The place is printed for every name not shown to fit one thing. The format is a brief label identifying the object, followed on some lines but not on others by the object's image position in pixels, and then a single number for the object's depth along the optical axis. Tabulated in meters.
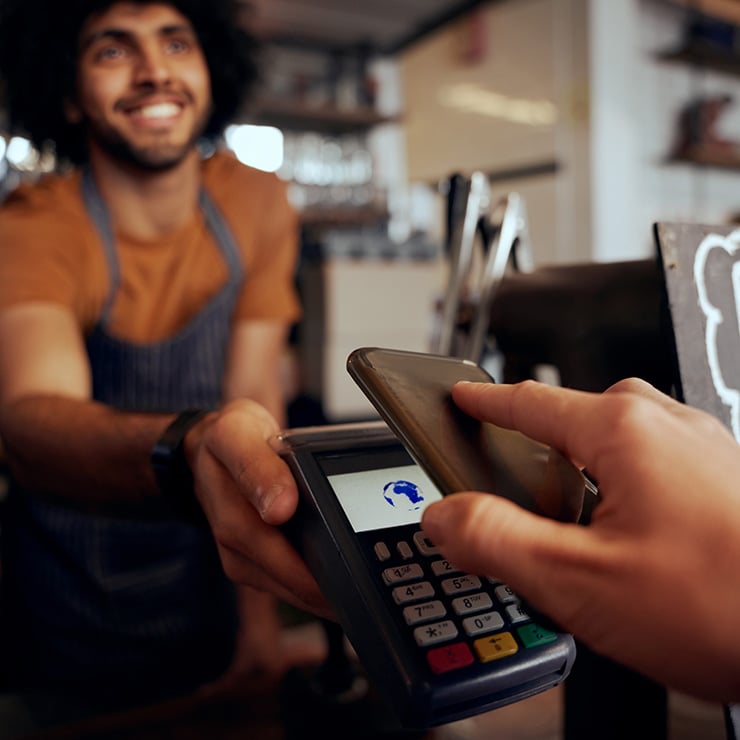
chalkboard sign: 0.40
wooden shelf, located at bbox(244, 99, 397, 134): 2.98
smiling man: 0.99
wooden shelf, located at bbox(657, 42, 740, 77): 3.03
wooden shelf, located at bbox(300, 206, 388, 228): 2.70
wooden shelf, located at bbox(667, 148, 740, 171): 3.11
